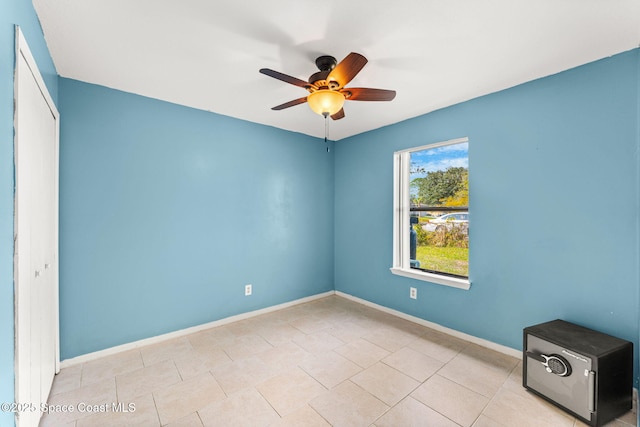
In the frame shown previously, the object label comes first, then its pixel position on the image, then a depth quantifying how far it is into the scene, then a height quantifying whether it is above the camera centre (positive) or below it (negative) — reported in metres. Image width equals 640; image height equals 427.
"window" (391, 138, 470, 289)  2.93 +0.01
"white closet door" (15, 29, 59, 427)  1.29 -0.15
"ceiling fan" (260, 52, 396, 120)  1.75 +0.89
